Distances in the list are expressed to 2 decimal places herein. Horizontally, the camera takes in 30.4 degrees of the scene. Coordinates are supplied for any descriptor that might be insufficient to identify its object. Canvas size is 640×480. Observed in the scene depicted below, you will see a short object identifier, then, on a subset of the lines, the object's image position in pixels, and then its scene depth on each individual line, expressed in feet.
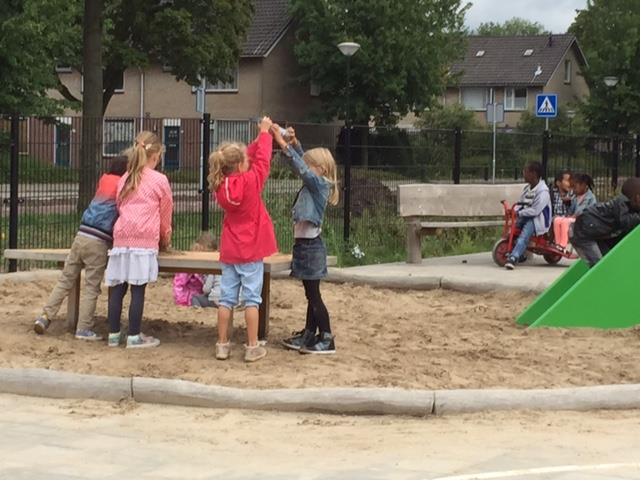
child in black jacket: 33.81
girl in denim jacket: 27.35
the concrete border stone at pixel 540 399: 22.98
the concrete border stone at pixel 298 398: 22.85
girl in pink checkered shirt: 27.68
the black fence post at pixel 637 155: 72.13
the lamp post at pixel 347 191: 52.49
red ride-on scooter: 47.37
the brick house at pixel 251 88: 171.63
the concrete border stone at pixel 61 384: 24.03
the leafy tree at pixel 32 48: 90.48
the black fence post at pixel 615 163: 71.87
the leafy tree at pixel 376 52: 163.02
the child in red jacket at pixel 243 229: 26.43
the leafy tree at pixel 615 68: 169.17
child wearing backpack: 28.76
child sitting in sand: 32.37
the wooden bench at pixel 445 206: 48.91
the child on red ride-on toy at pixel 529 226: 46.75
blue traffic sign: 87.81
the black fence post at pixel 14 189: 42.78
